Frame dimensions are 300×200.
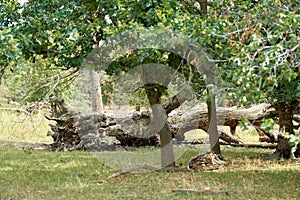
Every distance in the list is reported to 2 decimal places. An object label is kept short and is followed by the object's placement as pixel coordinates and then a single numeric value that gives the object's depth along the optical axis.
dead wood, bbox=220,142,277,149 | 24.09
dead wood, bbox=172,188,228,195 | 12.30
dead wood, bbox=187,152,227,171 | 16.97
